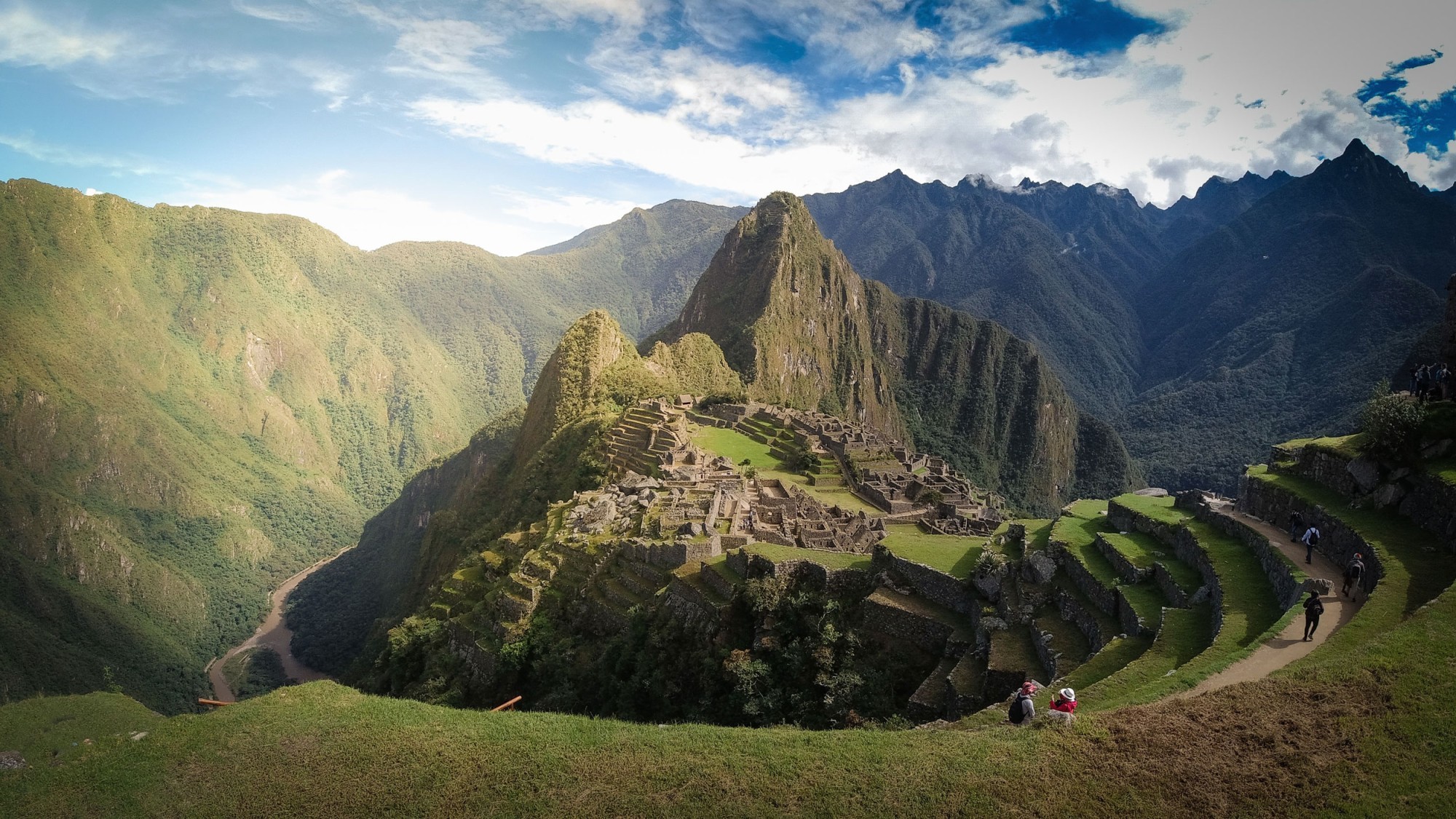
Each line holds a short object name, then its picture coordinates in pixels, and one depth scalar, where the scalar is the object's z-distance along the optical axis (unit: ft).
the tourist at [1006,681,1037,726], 40.86
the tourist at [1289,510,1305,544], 65.16
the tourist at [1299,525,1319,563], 58.95
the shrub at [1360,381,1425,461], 59.06
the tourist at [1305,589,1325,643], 44.24
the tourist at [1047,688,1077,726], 38.93
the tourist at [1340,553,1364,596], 49.45
